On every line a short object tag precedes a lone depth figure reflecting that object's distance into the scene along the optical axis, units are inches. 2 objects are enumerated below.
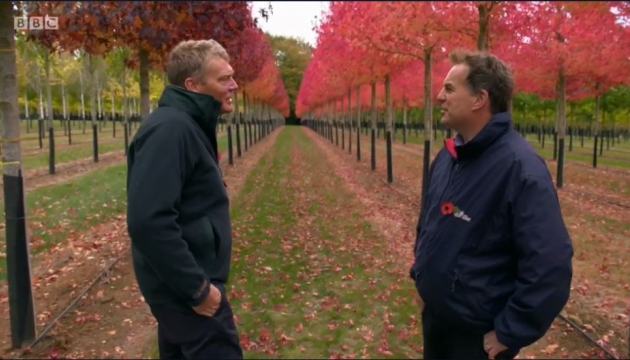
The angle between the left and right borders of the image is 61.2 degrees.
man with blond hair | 101.2
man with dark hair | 95.9
